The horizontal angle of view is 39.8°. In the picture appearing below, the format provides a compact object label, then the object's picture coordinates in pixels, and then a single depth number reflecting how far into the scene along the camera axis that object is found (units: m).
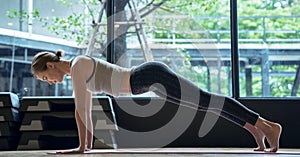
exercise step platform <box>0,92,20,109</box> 3.90
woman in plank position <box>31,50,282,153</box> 2.73
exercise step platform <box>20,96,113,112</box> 4.01
